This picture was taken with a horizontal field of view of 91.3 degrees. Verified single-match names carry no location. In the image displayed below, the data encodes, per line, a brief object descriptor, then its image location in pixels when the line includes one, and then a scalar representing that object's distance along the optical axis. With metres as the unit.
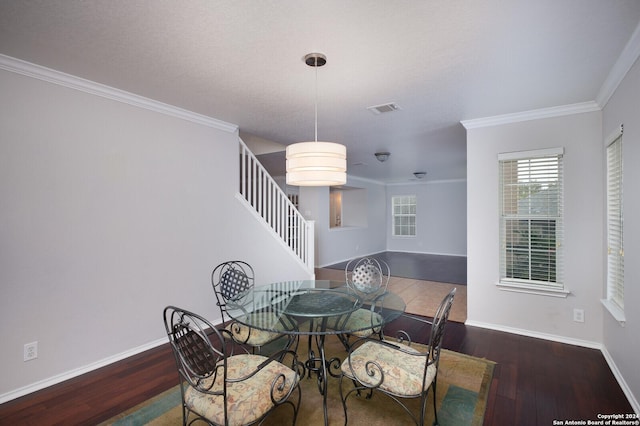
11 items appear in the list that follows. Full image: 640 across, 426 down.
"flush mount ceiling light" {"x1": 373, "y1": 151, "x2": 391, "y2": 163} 5.56
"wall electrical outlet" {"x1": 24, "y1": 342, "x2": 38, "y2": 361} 2.36
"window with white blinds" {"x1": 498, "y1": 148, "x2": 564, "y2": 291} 3.32
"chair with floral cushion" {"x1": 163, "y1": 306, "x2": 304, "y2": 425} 1.52
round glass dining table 2.05
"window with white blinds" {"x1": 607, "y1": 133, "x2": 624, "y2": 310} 2.60
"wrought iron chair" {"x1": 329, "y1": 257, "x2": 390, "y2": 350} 2.12
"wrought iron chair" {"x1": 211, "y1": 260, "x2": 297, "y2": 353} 2.15
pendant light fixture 2.17
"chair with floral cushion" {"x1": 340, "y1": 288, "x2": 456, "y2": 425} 1.78
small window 10.47
